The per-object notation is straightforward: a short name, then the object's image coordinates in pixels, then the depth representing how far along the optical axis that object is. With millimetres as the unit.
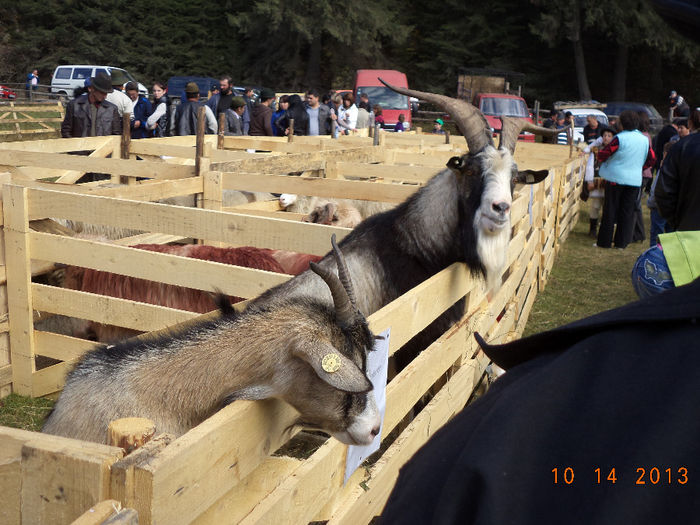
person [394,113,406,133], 20788
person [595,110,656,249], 11602
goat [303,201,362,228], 7434
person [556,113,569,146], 20106
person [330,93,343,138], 18238
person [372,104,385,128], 19969
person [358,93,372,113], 21219
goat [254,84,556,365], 4332
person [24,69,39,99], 35794
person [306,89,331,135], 15672
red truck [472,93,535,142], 25938
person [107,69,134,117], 12280
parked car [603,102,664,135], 30511
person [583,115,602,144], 18388
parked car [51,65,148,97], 35375
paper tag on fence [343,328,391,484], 2545
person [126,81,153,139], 13461
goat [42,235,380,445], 2430
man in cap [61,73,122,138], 10625
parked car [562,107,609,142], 25106
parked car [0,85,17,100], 34781
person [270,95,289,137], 15770
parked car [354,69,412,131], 26297
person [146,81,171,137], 13062
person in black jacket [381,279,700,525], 795
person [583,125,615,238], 14125
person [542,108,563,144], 22533
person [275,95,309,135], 15586
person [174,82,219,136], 12398
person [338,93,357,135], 17766
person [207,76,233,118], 14336
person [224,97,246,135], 14000
